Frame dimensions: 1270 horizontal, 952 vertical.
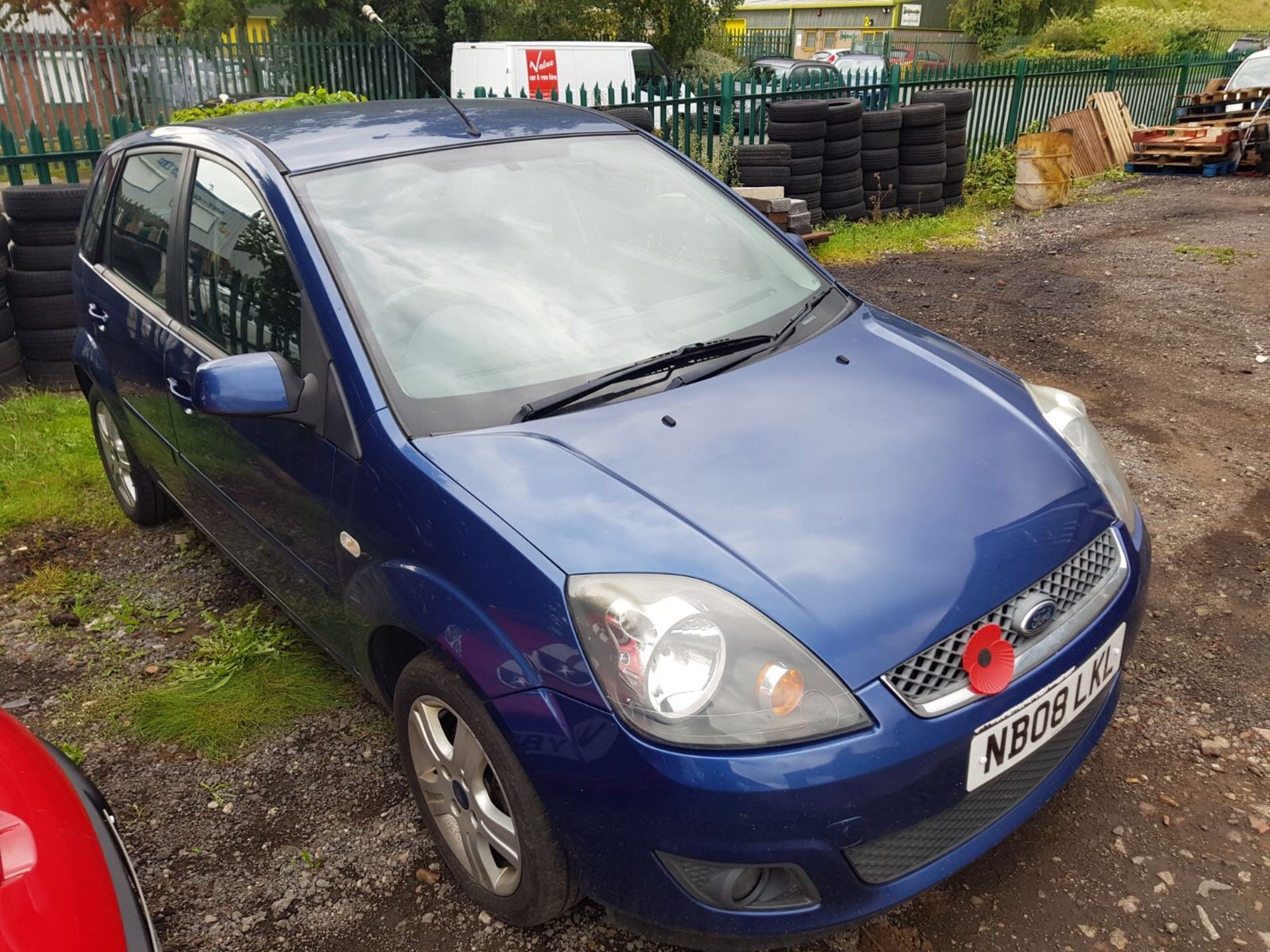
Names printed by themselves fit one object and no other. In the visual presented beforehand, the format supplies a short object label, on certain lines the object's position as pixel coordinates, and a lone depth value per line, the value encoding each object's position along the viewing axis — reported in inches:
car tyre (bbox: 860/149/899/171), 409.1
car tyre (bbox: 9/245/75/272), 231.8
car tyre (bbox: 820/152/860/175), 396.5
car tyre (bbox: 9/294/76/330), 233.8
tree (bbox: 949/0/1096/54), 1414.9
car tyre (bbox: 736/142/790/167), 378.6
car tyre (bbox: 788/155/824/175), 388.2
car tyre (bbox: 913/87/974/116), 437.1
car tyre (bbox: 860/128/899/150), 407.5
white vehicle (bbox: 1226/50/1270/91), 589.6
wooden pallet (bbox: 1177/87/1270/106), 565.0
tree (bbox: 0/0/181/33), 1002.1
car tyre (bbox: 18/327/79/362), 236.2
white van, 622.2
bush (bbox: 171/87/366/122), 288.4
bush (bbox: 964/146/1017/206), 474.6
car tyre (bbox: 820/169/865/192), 399.9
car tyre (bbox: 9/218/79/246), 229.8
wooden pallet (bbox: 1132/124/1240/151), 548.7
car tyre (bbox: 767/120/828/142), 382.0
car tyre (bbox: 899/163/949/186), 426.3
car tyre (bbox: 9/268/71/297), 231.5
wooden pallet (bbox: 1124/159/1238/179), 555.8
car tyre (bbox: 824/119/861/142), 390.3
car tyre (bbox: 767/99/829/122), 381.1
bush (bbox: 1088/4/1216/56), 1159.0
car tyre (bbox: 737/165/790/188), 382.9
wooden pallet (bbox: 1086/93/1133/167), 579.2
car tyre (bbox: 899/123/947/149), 416.8
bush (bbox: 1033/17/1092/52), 1270.9
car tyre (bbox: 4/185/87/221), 225.9
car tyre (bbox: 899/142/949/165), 422.0
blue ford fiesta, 71.5
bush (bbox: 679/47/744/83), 948.6
